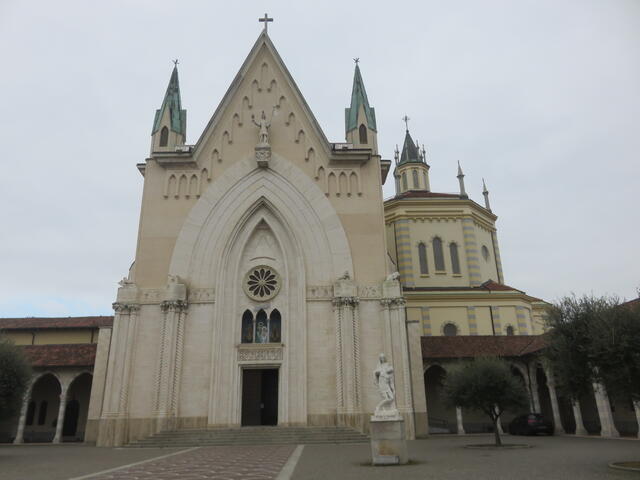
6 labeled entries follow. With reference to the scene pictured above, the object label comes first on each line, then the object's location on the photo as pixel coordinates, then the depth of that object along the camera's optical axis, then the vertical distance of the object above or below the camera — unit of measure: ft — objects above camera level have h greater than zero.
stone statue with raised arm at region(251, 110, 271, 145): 90.58 +50.33
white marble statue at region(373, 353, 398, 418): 44.78 +1.36
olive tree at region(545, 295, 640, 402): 39.34 +4.38
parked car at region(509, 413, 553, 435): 80.84 -3.99
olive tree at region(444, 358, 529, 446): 62.75 +1.56
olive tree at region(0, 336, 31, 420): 55.26 +3.55
